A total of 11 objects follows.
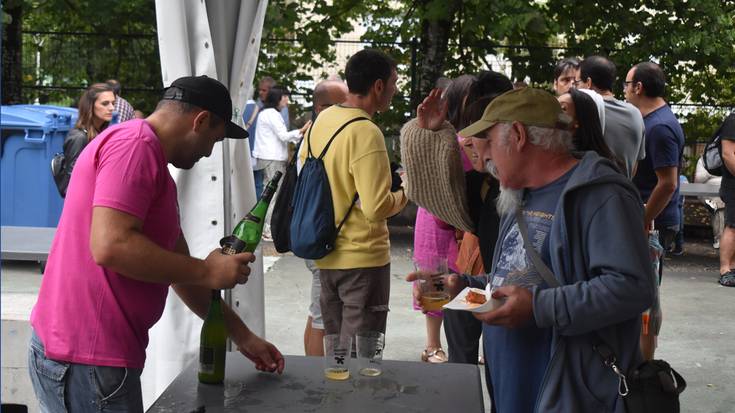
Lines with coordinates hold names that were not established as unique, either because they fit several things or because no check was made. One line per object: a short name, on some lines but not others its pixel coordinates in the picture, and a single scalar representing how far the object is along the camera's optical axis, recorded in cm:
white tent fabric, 426
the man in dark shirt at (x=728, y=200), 880
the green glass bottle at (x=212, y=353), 293
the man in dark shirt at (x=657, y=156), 579
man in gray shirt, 522
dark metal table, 271
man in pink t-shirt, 261
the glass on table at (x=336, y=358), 298
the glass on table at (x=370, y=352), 300
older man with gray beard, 249
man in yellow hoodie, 466
